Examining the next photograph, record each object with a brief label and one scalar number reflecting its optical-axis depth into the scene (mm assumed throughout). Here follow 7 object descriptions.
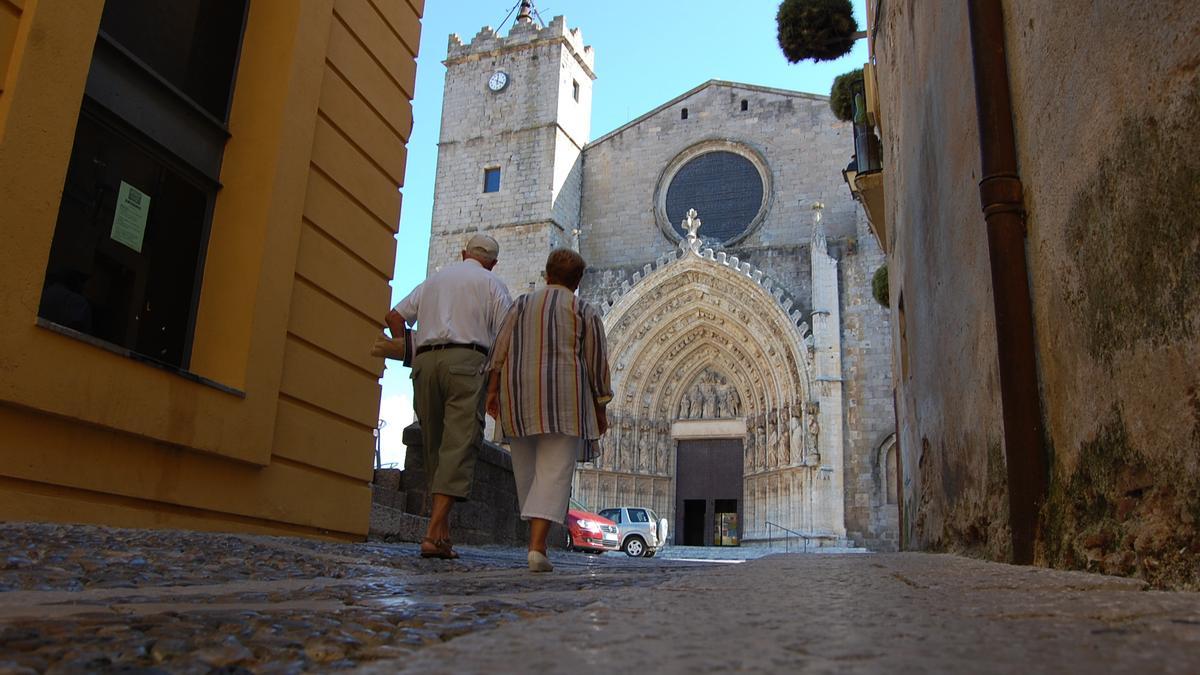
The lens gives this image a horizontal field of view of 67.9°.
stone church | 20531
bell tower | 25344
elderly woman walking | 3834
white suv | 18000
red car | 16578
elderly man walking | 4199
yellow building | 3590
